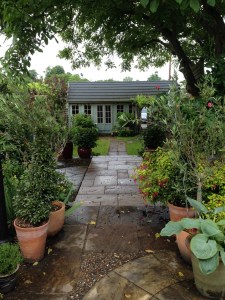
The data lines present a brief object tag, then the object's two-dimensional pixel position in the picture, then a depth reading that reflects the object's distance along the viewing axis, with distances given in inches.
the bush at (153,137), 359.6
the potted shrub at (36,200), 127.0
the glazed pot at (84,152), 383.9
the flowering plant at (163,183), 145.9
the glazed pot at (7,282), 107.1
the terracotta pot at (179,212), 141.2
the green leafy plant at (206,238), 93.3
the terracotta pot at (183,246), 123.7
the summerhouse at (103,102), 781.3
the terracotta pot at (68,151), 380.5
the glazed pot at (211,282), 101.3
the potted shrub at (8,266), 107.5
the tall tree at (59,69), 2746.3
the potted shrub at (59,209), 149.2
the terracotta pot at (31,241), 125.6
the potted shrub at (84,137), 382.6
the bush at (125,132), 748.0
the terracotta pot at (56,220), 148.4
